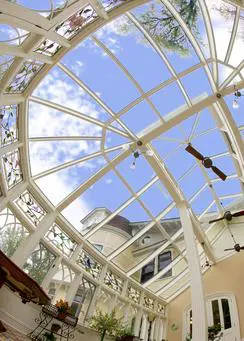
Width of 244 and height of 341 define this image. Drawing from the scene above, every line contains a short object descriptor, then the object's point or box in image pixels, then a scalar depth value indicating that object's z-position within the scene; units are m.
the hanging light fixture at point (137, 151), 7.79
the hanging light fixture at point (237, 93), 6.73
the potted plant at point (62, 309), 6.68
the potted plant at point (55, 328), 6.69
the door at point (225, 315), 9.14
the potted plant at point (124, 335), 8.23
